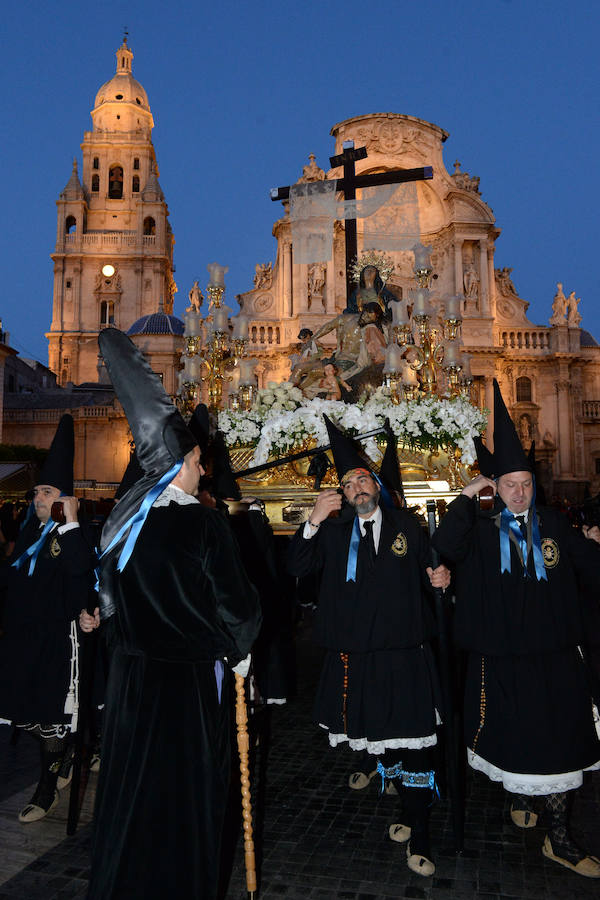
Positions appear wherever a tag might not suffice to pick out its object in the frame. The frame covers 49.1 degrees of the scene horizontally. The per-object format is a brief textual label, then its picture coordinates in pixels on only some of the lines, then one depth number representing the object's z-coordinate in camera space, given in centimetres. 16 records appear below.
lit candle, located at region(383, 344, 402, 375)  934
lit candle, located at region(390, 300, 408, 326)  984
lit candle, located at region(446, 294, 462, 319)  1037
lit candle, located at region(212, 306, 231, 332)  1003
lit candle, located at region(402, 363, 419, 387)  941
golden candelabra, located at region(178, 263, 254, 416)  997
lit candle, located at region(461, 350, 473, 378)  1062
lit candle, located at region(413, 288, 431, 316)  968
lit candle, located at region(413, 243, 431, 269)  1007
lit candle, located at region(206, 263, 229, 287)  1016
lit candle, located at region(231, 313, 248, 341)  1005
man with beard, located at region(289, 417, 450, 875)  414
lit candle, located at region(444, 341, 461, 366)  1024
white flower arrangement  878
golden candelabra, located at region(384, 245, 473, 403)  948
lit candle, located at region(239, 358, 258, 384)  974
